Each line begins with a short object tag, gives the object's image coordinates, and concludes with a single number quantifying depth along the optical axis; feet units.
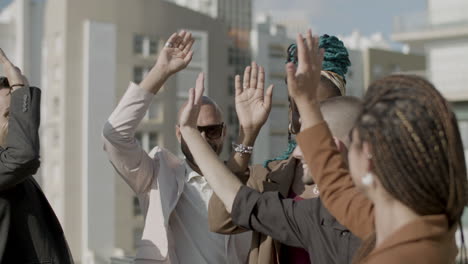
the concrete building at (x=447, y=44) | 76.95
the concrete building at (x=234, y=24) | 131.85
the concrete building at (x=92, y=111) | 114.93
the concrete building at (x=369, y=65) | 142.82
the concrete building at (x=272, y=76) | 132.46
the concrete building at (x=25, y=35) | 117.08
